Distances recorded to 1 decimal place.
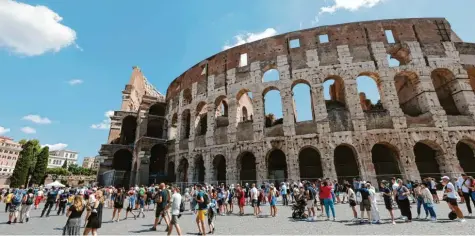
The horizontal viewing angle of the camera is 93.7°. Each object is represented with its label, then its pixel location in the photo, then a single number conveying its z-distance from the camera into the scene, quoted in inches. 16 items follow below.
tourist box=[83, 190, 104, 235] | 209.9
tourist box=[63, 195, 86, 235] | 196.7
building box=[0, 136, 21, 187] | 2910.7
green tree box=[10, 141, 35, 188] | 1358.6
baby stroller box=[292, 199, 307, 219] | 341.9
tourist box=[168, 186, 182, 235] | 230.6
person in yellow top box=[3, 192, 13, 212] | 492.2
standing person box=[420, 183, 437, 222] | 286.5
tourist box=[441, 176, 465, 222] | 272.5
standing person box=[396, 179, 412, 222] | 285.7
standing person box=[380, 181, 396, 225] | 284.5
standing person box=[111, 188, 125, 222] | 354.9
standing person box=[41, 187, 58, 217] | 439.3
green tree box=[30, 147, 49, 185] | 1517.0
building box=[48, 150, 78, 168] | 4326.8
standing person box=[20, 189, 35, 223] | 366.7
